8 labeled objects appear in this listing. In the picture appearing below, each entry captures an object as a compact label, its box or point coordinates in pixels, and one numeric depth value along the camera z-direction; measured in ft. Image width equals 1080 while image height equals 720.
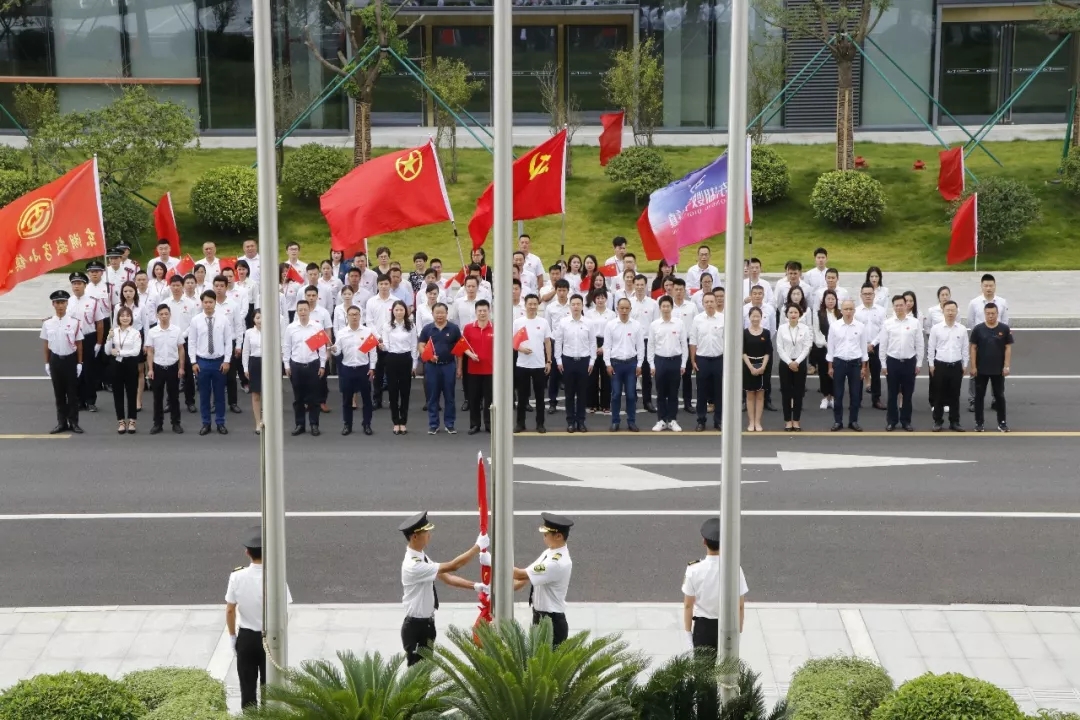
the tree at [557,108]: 111.04
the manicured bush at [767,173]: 103.19
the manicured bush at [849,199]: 99.60
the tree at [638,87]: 112.06
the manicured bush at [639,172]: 104.53
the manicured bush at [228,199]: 99.14
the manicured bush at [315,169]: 104.42
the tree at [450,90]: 107.24
